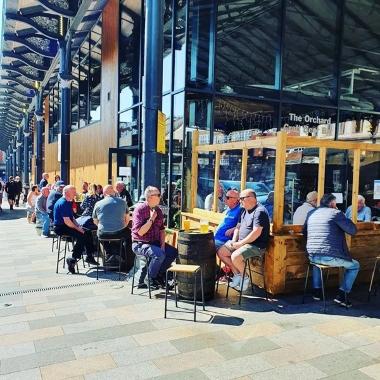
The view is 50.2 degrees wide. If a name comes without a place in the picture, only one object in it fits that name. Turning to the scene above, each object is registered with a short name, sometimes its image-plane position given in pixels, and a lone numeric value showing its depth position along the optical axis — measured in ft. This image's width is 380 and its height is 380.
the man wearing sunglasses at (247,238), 16.40
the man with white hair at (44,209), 33.50
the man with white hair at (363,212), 20.88
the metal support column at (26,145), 107.86
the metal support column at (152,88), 19.53
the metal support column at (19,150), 137.11
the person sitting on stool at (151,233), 17.39
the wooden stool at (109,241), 20.74
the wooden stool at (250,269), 17.14
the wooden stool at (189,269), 14.87
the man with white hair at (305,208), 18.43
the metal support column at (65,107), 47.24
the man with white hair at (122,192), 27.63
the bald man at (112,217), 20.67
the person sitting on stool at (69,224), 21.43
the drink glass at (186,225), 19.15
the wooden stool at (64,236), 21.88
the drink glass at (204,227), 18.11
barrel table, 16.31
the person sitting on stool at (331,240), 15.61
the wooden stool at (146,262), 17.51
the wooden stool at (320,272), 15.65
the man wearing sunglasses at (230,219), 18.35
